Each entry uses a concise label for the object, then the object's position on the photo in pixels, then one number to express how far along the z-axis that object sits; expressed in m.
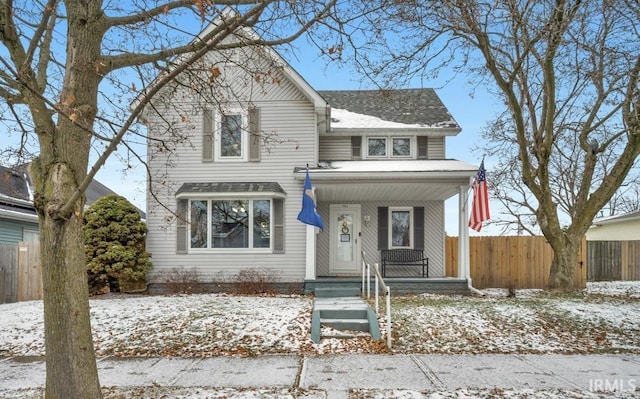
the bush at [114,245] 12.20
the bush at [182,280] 12.83
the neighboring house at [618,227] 22.86
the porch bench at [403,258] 14.19
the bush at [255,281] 12.69
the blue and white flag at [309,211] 11.38
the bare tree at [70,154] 4.16
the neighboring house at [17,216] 15.30
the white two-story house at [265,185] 12.70
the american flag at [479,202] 11.46
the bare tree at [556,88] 10.15
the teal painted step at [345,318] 7.74
